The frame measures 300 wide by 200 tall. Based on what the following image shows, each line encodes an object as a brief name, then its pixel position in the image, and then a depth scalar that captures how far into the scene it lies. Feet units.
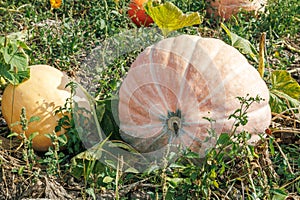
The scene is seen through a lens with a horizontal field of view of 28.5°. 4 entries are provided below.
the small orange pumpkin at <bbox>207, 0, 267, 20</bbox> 13.92
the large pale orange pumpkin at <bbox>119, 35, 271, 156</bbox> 8.69
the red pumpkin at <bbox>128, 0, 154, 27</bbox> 13.34
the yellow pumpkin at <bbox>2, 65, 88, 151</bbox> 9.32
